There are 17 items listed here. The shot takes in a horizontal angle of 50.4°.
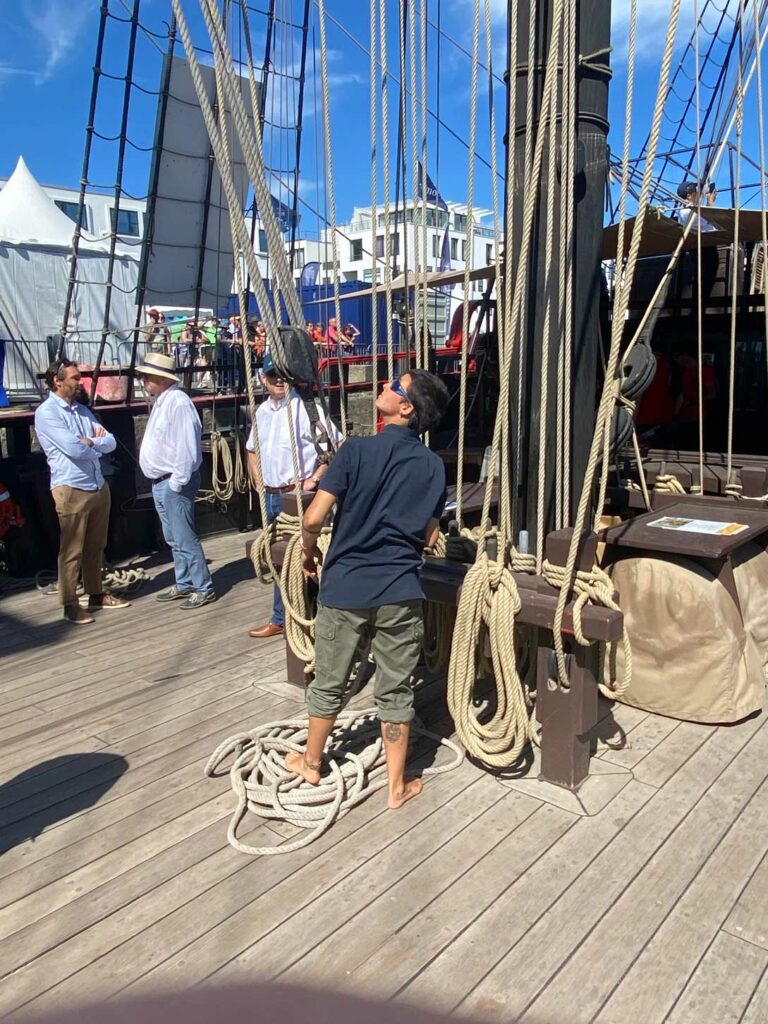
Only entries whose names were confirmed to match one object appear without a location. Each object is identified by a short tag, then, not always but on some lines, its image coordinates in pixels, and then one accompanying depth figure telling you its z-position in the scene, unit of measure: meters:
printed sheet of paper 3.32
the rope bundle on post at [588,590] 2.58
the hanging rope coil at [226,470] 7.00
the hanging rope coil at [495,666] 2.73
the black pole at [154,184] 6.72
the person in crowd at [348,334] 12.68
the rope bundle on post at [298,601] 3.27
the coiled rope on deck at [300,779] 2.63
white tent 16.70
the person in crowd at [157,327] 7.04
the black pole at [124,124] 6.34
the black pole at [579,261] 2.84
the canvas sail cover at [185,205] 6.96
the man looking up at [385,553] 2.53
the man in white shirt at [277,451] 4.39
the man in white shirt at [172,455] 4.89
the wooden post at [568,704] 2.71
